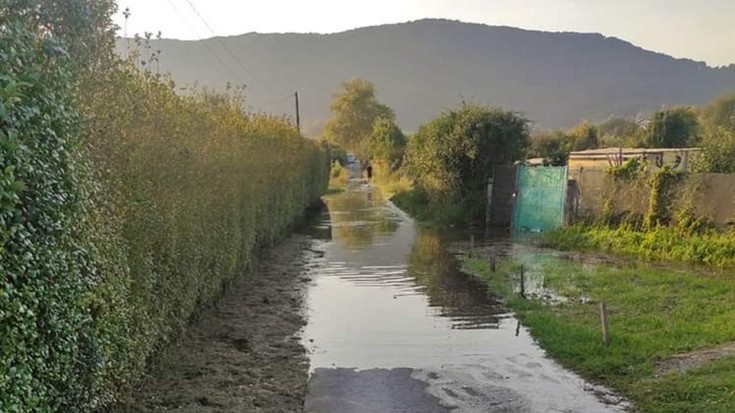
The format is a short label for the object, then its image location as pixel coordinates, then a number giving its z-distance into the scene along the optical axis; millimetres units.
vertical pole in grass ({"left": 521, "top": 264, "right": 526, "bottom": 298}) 11705
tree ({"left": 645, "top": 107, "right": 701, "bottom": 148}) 36750
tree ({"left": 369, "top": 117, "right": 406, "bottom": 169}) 55500
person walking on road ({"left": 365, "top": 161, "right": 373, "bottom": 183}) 67362
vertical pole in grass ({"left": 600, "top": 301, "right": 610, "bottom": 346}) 8344
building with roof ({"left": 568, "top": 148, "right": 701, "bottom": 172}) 19734
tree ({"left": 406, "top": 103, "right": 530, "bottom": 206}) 24859
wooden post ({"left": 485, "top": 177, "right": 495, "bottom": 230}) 24062
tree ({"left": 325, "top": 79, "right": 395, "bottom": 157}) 91812
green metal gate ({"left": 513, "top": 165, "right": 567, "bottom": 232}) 20938
